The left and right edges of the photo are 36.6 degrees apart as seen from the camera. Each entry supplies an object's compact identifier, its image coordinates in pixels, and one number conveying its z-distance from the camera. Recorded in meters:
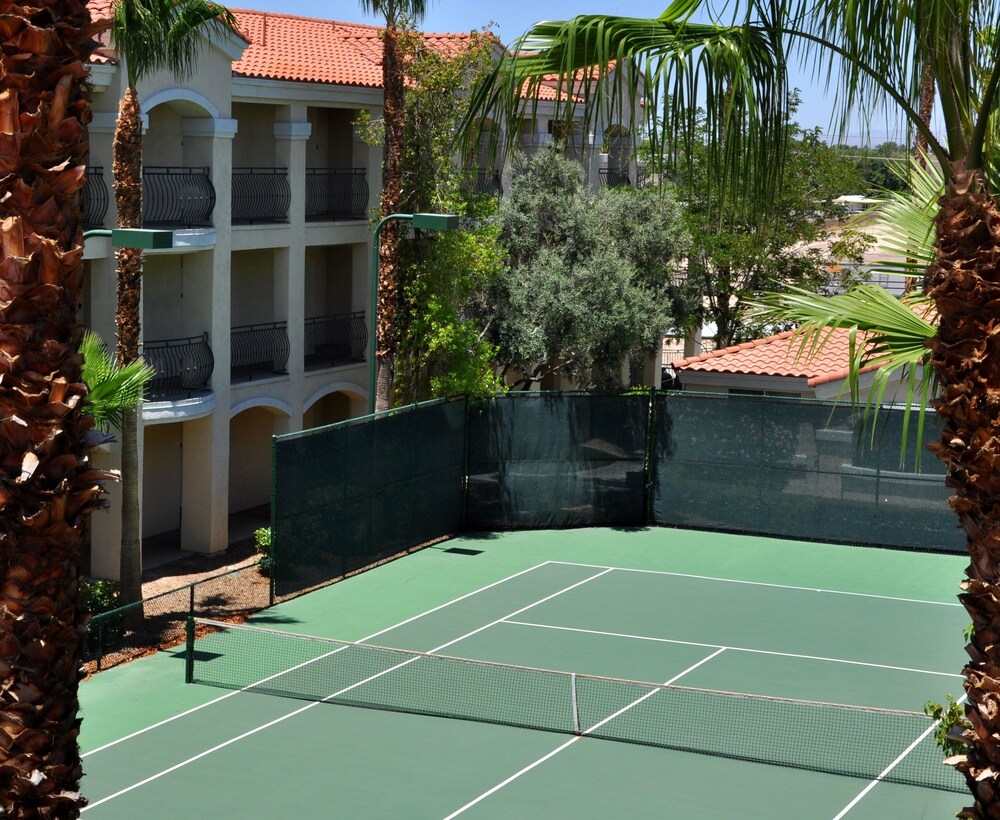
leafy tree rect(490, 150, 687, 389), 31.16
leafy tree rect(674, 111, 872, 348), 41.84
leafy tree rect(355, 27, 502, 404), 29.09
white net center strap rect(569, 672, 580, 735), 18.03
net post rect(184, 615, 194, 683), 19.72
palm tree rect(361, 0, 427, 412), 27.77
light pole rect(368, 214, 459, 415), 23.11
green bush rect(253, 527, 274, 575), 25.82
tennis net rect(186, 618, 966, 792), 17.27
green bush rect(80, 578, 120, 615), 22.48
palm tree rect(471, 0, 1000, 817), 7.02
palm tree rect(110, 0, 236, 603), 21.92
